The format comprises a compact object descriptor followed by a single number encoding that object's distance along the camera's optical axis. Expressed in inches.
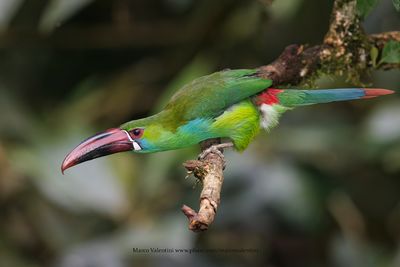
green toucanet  227.9
